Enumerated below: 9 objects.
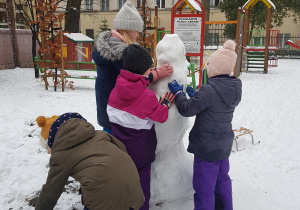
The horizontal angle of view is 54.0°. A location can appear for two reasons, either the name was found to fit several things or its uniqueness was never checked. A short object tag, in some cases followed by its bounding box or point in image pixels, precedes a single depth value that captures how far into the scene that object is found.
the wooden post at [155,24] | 9.26
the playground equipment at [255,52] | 14.11
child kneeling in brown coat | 1.84
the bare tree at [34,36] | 11.34
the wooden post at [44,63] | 9.10
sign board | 7.16
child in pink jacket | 2.28
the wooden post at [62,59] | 8.81
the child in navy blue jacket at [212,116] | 2.49
